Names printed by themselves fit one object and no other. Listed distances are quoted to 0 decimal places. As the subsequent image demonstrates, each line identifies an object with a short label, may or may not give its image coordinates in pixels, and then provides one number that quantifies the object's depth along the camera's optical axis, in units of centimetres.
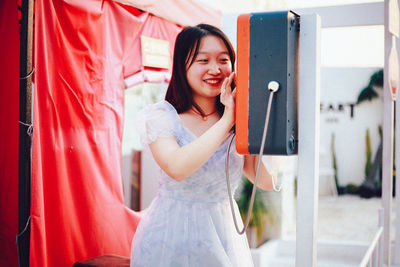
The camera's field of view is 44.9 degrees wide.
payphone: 127
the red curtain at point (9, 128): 246
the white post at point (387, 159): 302
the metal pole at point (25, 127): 221
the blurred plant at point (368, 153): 1044
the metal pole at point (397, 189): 409
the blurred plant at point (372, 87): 1019
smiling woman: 168
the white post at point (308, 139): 130
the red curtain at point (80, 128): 243
